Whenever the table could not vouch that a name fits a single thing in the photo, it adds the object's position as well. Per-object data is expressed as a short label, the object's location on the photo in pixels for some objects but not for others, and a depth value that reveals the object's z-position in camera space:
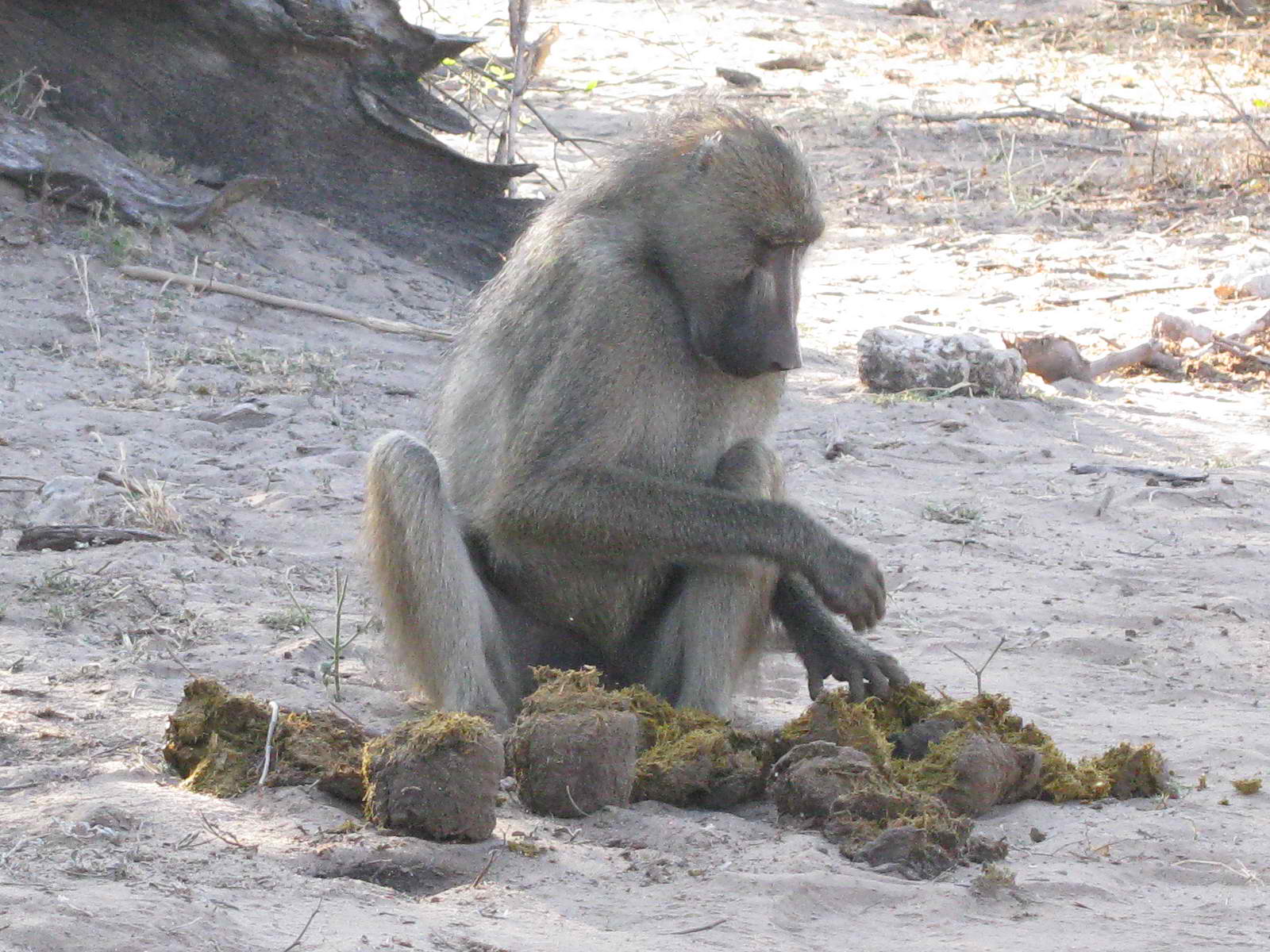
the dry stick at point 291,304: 13.75
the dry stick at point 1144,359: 15.14
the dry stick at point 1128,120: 23.14
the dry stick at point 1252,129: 20.14
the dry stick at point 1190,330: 15.49
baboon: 7.44
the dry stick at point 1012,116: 23.53
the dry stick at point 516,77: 16.45
